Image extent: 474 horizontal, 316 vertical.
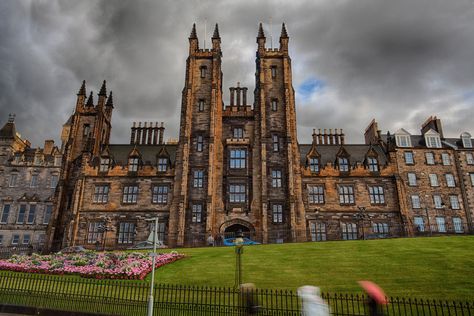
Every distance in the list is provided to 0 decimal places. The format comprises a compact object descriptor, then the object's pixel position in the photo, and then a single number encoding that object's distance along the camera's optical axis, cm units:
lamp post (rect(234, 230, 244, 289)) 1555
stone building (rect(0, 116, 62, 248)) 4953
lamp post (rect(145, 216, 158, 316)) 1256
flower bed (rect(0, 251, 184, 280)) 1991
